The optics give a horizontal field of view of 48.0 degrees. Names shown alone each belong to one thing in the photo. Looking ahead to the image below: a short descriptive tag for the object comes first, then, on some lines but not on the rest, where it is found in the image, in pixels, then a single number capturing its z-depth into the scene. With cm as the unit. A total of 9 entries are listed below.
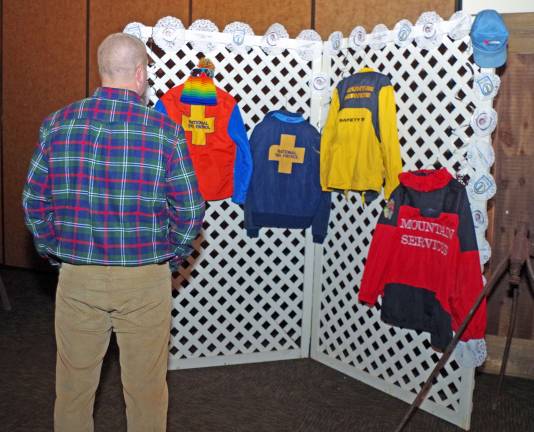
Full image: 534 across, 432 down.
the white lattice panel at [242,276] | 336
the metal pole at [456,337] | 226
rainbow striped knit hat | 318
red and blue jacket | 320
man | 171
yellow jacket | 300
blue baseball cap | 258
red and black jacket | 270
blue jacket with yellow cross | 334
